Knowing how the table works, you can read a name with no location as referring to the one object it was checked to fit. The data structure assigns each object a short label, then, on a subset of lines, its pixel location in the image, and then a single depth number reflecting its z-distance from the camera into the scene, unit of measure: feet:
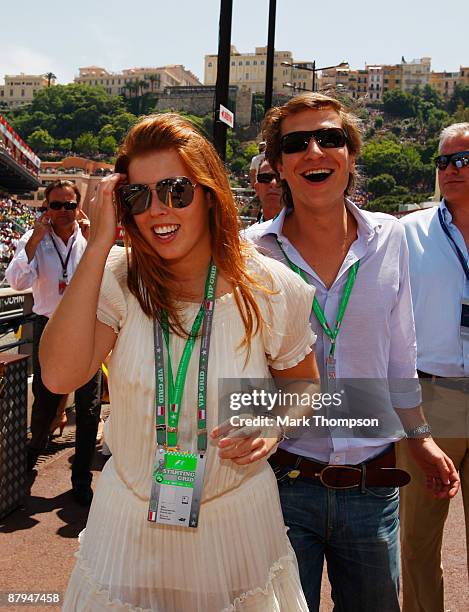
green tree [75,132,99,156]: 437.99
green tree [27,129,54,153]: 444.96
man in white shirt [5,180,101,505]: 14.14
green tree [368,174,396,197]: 357.61
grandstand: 173.42
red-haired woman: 5.01
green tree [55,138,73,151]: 448.86
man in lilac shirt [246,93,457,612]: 6.61
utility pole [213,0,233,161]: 24.21
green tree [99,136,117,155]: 435.53
